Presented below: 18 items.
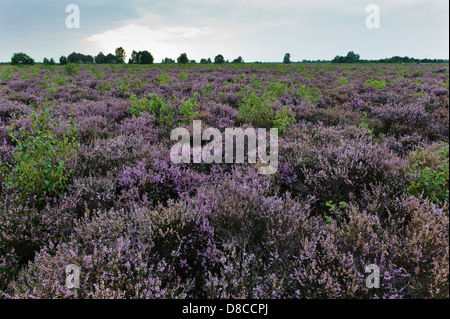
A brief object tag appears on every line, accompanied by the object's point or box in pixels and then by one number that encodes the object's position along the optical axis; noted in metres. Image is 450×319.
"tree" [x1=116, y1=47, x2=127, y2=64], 40.27
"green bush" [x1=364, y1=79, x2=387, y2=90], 11.53
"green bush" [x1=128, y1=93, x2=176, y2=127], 6.33
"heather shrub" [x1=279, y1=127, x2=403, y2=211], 3.35
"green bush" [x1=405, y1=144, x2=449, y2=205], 2.87
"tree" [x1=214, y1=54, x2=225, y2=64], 44.81
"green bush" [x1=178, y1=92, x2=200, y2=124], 6.32
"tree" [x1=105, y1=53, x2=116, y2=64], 42.22
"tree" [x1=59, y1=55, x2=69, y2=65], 38.73
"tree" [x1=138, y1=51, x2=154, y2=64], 39.97
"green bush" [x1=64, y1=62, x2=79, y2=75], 18.94
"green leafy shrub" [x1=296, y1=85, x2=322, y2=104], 8.97
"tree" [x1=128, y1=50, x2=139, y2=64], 40.59
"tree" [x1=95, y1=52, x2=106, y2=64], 43.16
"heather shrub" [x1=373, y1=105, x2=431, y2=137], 5.68
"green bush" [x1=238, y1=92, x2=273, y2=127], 6.45
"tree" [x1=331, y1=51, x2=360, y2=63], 40.01
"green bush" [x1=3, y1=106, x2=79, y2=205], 3.20
